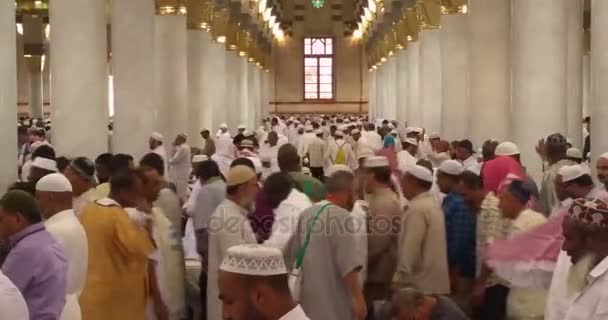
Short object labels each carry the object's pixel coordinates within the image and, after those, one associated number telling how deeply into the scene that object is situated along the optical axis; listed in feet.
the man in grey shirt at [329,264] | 22.59
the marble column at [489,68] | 61.36
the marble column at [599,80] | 34.60
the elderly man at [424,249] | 24.59
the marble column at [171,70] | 66.90
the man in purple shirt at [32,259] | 18.02
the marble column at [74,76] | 43.86
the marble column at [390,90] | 126.82
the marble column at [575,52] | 59.26
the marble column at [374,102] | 157.85
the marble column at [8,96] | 34.09
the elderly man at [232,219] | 24.54
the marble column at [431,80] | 86.94
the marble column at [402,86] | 111.55
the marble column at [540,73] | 45.57
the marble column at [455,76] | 71.26
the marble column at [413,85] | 100.12
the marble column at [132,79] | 53.52
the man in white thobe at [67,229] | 19.65
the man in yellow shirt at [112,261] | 21.36
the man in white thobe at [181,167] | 55.11
